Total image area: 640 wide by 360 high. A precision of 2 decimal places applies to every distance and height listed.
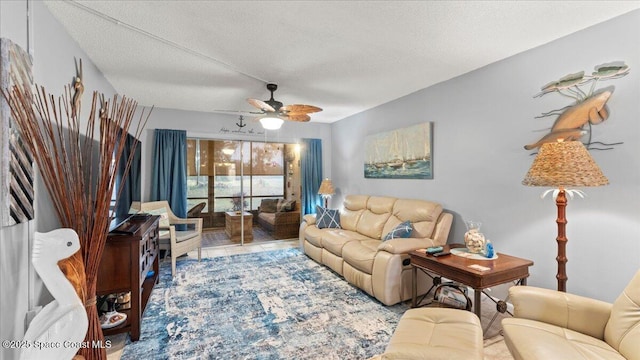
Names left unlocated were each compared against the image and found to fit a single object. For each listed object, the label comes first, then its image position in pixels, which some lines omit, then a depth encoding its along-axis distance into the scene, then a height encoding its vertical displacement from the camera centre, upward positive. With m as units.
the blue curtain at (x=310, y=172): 5.75 +0.05
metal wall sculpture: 2.07 +0.56
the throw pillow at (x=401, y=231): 3.16 -0.65
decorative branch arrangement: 1.46 -0.12
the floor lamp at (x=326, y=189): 5.28 -0.28
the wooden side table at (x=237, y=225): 5.39 -0.98
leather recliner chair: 1.40 -0.88
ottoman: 1.36 -0.92
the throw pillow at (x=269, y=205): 5.77 -0.64
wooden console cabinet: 2.19 -0.77
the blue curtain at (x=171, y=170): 4.64 +0.09
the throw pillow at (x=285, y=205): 5.87 -0.65
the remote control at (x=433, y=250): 2.54 -0.70
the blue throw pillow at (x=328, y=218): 4.49 -0.72
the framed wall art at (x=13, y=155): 1.32 +0.10
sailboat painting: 3.62 +0.30
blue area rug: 2.12 -1.33
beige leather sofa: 2.81 -0.86
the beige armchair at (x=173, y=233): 3.70 -0.85
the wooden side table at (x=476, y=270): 2.08 -0.77
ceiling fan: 3.16 +0.74
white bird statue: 1.28 -0.66
